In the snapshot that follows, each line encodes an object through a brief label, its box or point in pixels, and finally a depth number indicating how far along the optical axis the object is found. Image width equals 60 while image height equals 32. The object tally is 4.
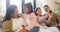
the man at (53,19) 1.32
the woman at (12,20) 1.21
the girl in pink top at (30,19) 1.25
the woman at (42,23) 1.28
